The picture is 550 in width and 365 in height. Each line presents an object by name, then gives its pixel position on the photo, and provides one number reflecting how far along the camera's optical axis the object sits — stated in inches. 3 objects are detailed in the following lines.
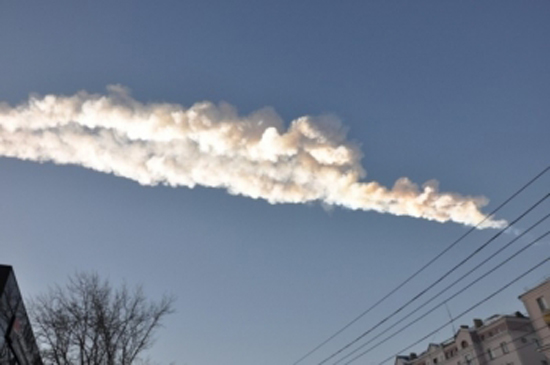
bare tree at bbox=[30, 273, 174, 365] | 1133.1
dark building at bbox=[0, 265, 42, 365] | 1082.7
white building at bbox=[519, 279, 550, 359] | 1950.1
